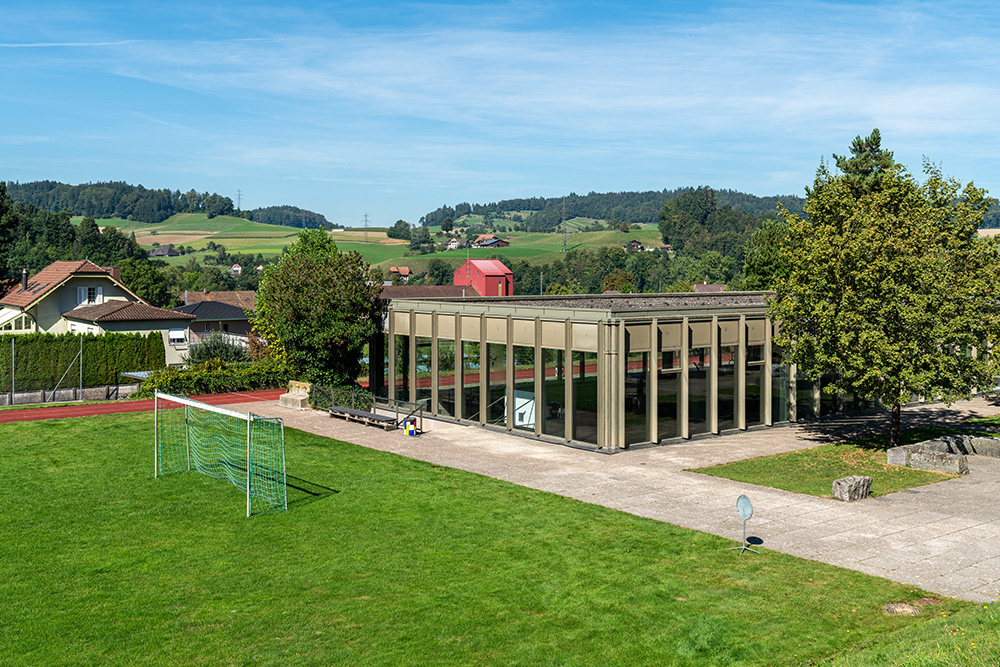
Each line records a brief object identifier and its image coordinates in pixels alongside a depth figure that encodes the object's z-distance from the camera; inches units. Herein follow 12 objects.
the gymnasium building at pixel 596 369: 1049.5
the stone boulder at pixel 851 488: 780.6
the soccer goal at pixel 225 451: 808.9
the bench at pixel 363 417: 1189.3
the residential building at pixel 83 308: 2064.5
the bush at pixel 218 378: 1535.4
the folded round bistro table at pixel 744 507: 606.5
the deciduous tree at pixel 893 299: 928.3
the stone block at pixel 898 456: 952.3
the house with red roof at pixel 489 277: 3917.3
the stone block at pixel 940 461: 909.2
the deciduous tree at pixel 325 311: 1365.7
